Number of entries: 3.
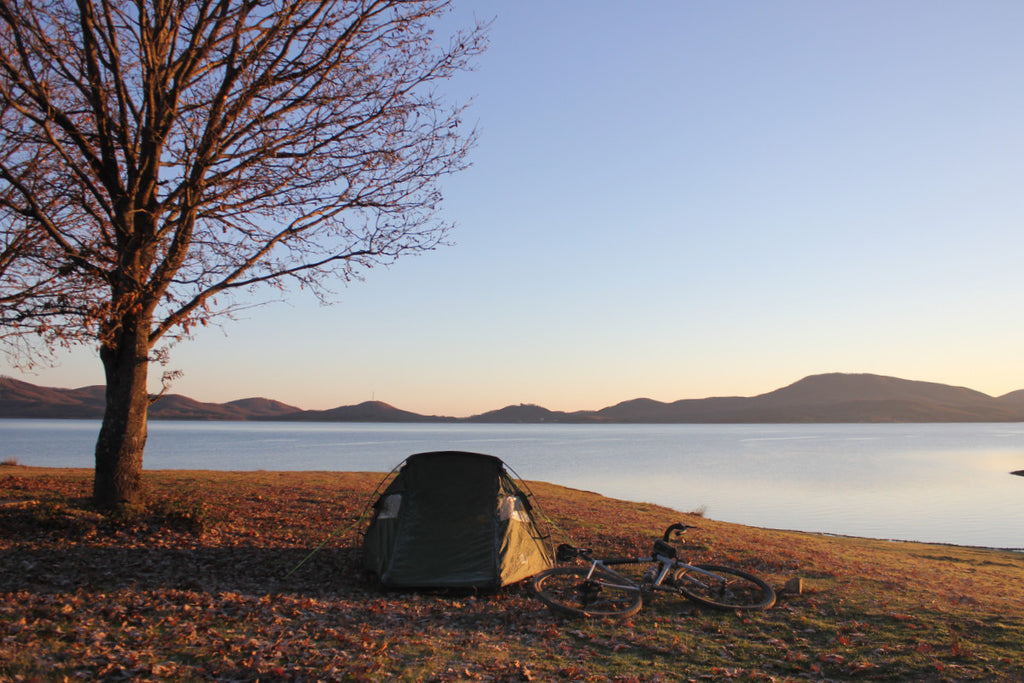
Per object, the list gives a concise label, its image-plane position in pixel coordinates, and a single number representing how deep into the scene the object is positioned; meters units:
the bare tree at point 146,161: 14.11
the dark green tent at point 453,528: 11.77
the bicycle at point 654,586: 10.97
